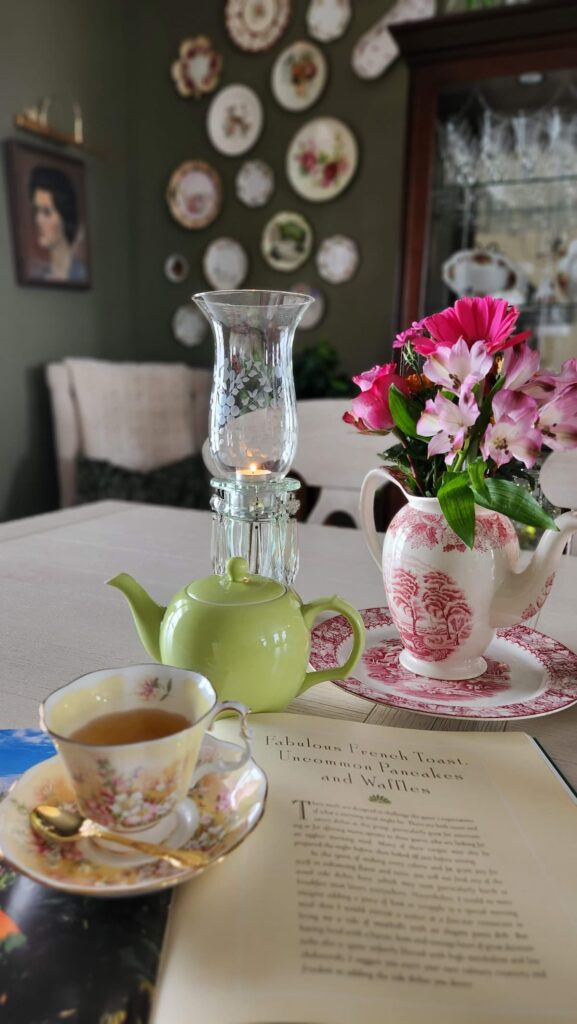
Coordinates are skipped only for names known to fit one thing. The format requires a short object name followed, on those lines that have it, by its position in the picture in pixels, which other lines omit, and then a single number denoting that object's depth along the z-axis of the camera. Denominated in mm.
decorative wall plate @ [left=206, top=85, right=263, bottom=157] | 2785
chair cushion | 2463
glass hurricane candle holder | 731
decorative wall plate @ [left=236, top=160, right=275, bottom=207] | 2812
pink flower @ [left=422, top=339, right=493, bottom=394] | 525
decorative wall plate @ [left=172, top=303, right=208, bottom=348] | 3055
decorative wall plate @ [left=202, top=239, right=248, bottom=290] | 2920
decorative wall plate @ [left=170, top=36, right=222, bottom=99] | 2826
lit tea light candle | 771
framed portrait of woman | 2449
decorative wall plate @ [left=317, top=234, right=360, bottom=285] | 2732
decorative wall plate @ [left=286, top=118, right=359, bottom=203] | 2660
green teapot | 536
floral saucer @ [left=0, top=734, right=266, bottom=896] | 367
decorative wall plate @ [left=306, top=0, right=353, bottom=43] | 2559
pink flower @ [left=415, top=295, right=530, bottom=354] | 539
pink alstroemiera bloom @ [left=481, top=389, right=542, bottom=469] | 523
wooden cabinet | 2014
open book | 319
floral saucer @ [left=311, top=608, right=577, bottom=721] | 590
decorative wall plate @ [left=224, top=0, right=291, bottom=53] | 2670
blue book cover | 317
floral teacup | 386
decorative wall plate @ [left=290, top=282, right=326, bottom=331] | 2805
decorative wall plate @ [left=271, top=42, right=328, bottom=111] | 2646
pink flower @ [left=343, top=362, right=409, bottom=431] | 616
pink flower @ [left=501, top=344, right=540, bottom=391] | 543
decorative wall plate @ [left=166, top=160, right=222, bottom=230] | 2914
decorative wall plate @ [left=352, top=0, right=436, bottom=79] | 2459
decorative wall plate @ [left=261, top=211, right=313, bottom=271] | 2791
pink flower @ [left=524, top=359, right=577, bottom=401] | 551
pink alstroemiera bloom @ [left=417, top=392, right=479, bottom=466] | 536
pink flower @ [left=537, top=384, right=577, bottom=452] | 543
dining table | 599
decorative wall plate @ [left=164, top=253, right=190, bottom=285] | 3037
